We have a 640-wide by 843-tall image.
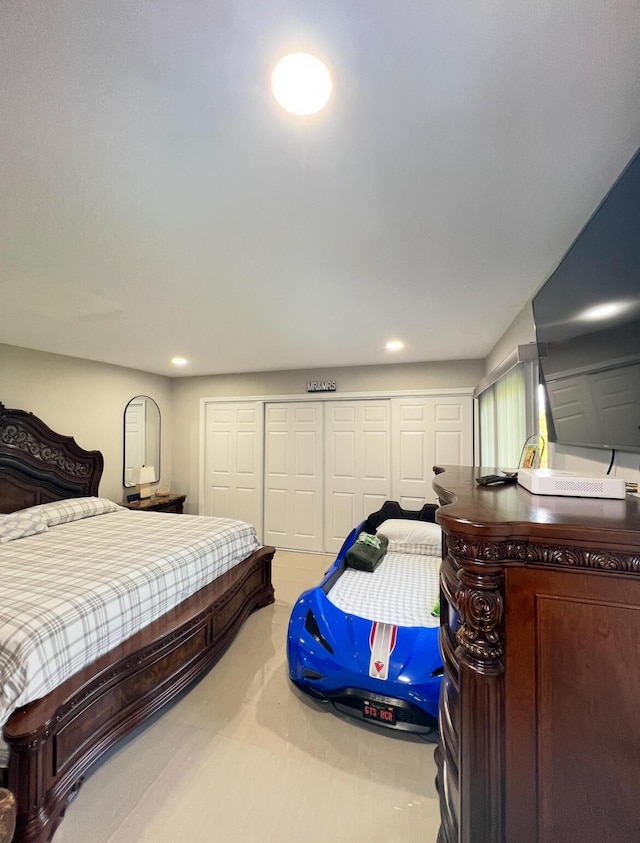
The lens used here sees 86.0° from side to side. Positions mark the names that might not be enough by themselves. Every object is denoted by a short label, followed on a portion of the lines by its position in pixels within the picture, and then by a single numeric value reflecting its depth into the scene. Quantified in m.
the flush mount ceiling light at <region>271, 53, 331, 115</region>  0.79
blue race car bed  1.76
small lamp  4.55
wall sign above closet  4.58
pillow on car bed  3.21
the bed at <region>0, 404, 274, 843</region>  1.34
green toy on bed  2.85
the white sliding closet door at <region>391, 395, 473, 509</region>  4.13
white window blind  2.45
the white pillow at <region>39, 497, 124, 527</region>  3.27
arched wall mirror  4.61
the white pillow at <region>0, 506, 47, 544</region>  2.82
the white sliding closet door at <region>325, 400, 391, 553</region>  4.43
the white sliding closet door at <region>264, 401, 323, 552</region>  4.70
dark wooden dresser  0.56
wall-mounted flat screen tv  0.87
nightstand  4.29
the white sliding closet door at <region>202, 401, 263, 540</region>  4.93
